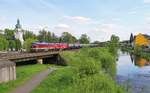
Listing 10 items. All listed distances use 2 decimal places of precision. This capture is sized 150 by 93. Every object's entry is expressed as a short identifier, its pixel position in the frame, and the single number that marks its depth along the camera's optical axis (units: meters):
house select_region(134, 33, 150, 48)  64.96
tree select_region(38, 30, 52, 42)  65.23
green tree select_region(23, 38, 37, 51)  43.61
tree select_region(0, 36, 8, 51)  46.70
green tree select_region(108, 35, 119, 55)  38.37
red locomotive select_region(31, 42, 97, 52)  38.00
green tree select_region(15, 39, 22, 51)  55.25
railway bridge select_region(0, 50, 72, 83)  16.11
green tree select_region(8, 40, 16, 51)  53.84
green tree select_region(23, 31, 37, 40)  65.27
